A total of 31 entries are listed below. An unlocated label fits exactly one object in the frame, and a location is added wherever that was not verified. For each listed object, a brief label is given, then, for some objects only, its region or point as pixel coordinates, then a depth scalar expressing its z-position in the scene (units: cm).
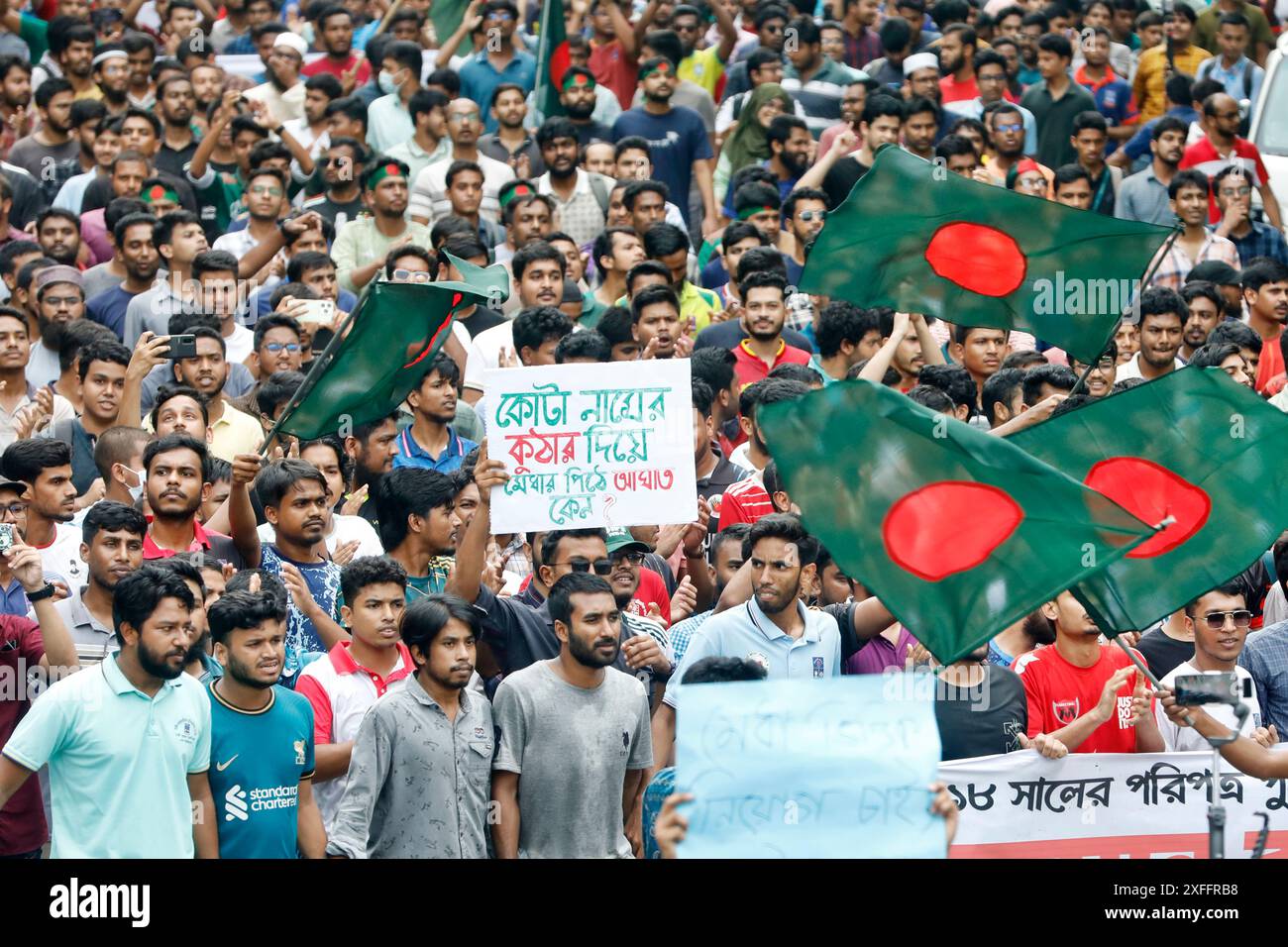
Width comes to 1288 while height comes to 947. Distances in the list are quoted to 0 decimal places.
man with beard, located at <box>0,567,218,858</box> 728
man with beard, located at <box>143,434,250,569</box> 923
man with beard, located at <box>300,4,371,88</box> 1741
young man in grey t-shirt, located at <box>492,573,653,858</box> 789
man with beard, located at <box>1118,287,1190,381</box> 1212
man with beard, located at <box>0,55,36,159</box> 1631
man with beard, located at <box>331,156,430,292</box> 1393
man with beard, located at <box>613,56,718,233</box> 1585
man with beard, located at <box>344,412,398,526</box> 1034
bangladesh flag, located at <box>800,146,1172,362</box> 851
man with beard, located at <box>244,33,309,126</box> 1680
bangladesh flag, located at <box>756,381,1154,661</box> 714
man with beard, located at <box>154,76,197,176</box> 1562
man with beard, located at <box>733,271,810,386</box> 1173
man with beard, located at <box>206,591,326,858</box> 763
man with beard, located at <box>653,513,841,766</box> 846
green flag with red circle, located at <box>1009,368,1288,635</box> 795
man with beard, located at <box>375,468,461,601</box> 916
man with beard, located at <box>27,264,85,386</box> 1206
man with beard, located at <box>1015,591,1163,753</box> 851
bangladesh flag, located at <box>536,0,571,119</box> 1662
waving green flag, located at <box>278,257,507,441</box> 932
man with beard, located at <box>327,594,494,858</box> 766
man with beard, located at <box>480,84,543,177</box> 1588
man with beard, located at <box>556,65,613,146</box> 1612
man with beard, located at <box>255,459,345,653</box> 916
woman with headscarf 1595
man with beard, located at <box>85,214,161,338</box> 1283
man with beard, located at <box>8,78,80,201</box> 1572
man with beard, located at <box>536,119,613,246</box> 1462
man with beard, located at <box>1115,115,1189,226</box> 1548
